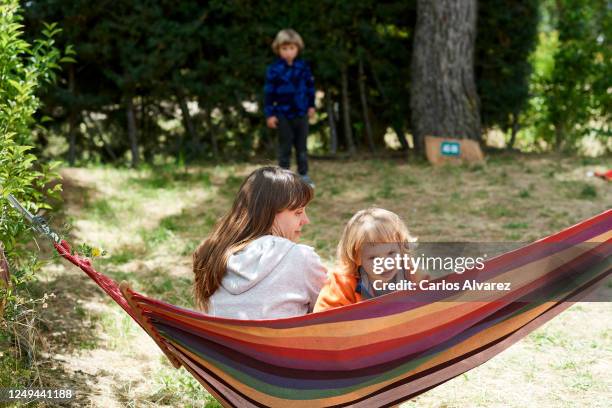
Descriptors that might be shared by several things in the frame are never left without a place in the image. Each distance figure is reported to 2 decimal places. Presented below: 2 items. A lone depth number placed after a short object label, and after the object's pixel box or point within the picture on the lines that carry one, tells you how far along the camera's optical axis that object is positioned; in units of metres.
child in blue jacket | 6.69
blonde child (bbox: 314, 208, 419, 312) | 2.56
